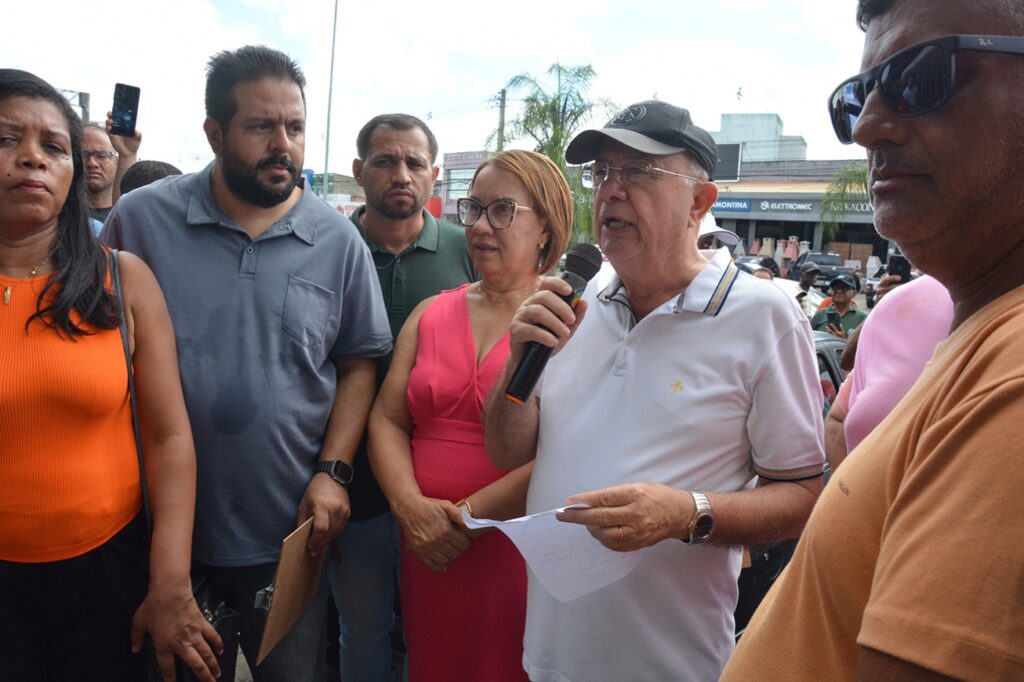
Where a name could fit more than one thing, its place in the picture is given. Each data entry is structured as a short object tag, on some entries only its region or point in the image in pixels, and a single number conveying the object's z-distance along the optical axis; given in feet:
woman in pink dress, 7.30
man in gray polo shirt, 7.43
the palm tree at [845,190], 82.43
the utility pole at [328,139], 87.92
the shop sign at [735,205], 130.52
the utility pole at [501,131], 54.68
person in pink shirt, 5.89
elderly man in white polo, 5.73
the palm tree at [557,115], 53.26
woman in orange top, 6.09
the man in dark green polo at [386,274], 8.97
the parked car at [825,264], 98.63
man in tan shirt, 2.07
